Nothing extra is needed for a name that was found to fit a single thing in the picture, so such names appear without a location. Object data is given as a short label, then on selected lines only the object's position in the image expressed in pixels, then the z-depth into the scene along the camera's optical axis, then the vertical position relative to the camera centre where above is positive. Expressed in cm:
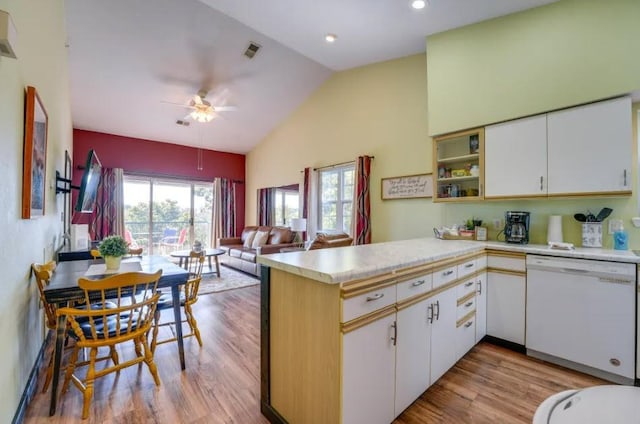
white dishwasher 203 -81
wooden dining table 178 -52
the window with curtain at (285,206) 704 +15
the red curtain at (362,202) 450 +17
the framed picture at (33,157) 174 +37
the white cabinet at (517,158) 261 +54
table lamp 560 -25
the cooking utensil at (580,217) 254 -4
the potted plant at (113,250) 228 -32
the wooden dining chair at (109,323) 173 -78
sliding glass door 640 -4
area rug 461 -128
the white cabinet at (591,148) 221 +55
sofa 552 -72
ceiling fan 425 +162
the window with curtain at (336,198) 511 +26
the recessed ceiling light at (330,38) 338 +216
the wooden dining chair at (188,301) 247 -83
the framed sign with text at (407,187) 379 +37
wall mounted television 293 +33
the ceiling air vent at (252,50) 410 +246
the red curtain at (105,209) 575 +5
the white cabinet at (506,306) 254 -89
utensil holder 247 -19
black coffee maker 283 -15
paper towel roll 265 -15
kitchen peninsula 133 -66
